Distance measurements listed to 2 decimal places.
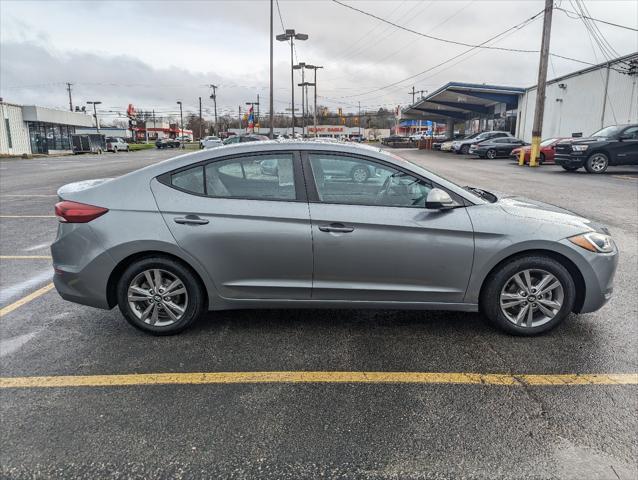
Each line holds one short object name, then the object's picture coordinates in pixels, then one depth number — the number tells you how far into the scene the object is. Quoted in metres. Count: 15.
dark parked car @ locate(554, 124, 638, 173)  17.39
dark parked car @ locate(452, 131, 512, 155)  33.21
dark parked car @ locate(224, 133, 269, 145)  27.97
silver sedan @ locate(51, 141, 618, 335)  3.64
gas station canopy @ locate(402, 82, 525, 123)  38.75
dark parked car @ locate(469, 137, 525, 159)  31.03
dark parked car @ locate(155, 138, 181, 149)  72.77
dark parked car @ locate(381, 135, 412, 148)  68.88
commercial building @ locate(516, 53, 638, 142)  23.98
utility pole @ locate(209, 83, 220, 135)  82.03
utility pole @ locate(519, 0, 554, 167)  21.05
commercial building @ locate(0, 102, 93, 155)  44.25
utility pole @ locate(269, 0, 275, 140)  28.30
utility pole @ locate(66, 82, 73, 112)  96.89
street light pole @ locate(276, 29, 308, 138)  29.67
